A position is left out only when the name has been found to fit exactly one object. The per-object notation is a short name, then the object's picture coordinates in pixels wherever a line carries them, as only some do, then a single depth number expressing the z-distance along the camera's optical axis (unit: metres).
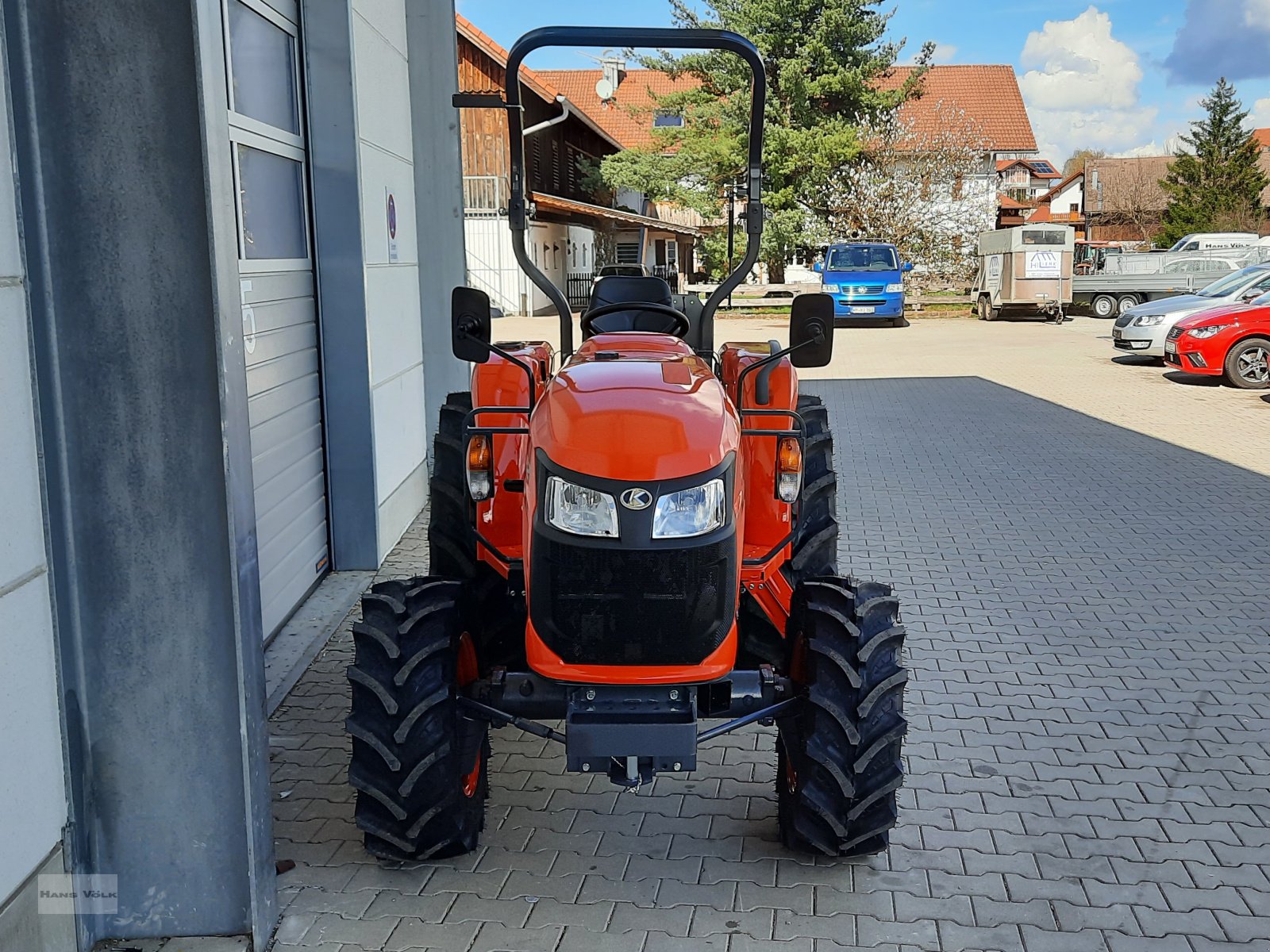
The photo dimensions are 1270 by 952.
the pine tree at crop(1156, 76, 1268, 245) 43.84
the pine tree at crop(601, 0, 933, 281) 36.25
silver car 18.44
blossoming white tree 37.03
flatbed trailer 26.11
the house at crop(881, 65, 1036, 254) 64.94
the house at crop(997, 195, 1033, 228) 60.03
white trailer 27.70
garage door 5.89
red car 16.06
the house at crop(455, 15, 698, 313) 31.94
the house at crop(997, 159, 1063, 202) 81.69
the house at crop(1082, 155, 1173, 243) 60.12
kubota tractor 3.42
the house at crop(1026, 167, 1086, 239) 71.81
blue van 28.05
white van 33.34
